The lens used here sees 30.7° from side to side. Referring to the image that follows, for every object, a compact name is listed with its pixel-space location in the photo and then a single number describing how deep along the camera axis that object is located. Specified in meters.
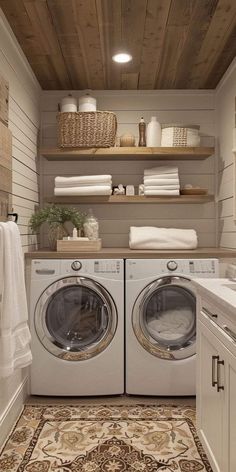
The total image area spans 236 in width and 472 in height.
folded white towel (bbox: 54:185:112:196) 3.29
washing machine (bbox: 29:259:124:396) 2.94
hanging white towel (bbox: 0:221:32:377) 1.99
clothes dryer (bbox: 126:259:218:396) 2.96
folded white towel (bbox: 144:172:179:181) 3.38
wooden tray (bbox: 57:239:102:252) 3.08
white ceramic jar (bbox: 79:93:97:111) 3.30
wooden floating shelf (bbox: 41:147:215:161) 3.32
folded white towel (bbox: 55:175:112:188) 3.30
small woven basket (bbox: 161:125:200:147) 3.35
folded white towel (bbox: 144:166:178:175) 3.40
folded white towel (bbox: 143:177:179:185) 3.38
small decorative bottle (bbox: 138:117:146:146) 3.45
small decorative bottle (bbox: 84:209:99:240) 3.24
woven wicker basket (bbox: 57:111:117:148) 3.24
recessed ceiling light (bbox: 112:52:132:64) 2.89
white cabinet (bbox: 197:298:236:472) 1.56
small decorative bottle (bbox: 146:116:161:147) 3.38
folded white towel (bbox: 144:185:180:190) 3.37
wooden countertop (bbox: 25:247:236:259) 2.98
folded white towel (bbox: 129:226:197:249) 3.16
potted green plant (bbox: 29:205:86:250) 3.10
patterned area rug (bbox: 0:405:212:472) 2.18
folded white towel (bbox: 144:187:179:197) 3.36
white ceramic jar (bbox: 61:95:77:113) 3.30
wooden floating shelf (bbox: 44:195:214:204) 3.41
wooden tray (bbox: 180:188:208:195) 3.42
